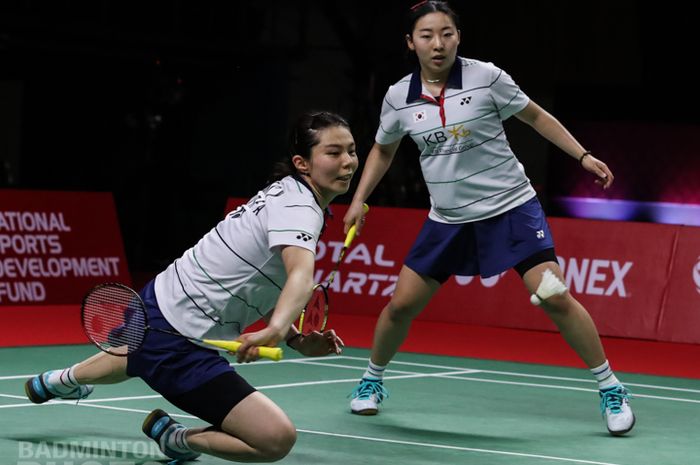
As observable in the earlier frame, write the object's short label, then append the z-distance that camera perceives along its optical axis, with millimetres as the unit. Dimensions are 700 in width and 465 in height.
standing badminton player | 11805
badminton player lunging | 8922
